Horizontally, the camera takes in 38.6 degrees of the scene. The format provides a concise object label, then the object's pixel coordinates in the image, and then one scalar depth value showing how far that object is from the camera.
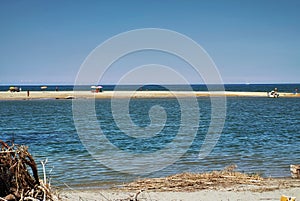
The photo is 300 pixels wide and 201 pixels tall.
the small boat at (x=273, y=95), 90.19
